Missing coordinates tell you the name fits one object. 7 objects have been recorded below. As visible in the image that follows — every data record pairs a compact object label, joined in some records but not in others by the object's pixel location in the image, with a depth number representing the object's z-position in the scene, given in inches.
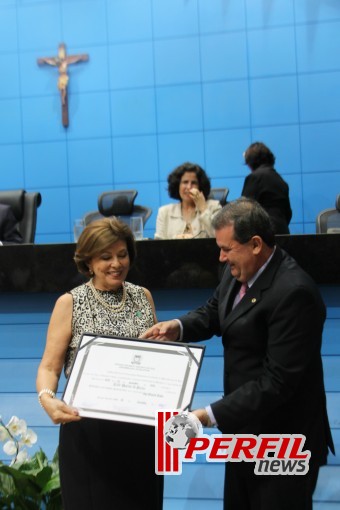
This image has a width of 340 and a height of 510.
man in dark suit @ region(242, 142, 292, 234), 198.5
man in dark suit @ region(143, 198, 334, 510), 69.4
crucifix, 303.7
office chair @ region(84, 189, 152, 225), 224.4
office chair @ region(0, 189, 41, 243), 189.8
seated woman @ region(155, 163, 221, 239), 161.2
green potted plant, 95.0
